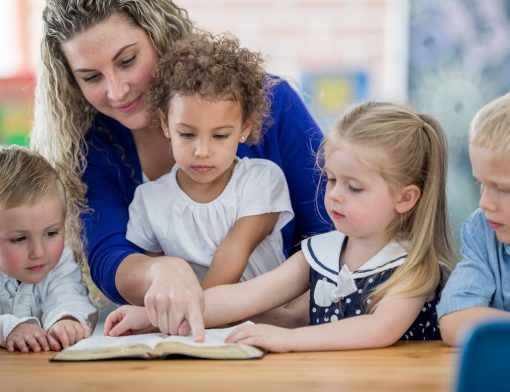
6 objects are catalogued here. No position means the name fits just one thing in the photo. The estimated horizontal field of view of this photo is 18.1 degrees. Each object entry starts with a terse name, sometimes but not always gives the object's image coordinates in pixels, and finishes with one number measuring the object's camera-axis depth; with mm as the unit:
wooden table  1951
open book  2078
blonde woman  2489
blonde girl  2242
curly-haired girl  2414
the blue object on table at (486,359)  1752
